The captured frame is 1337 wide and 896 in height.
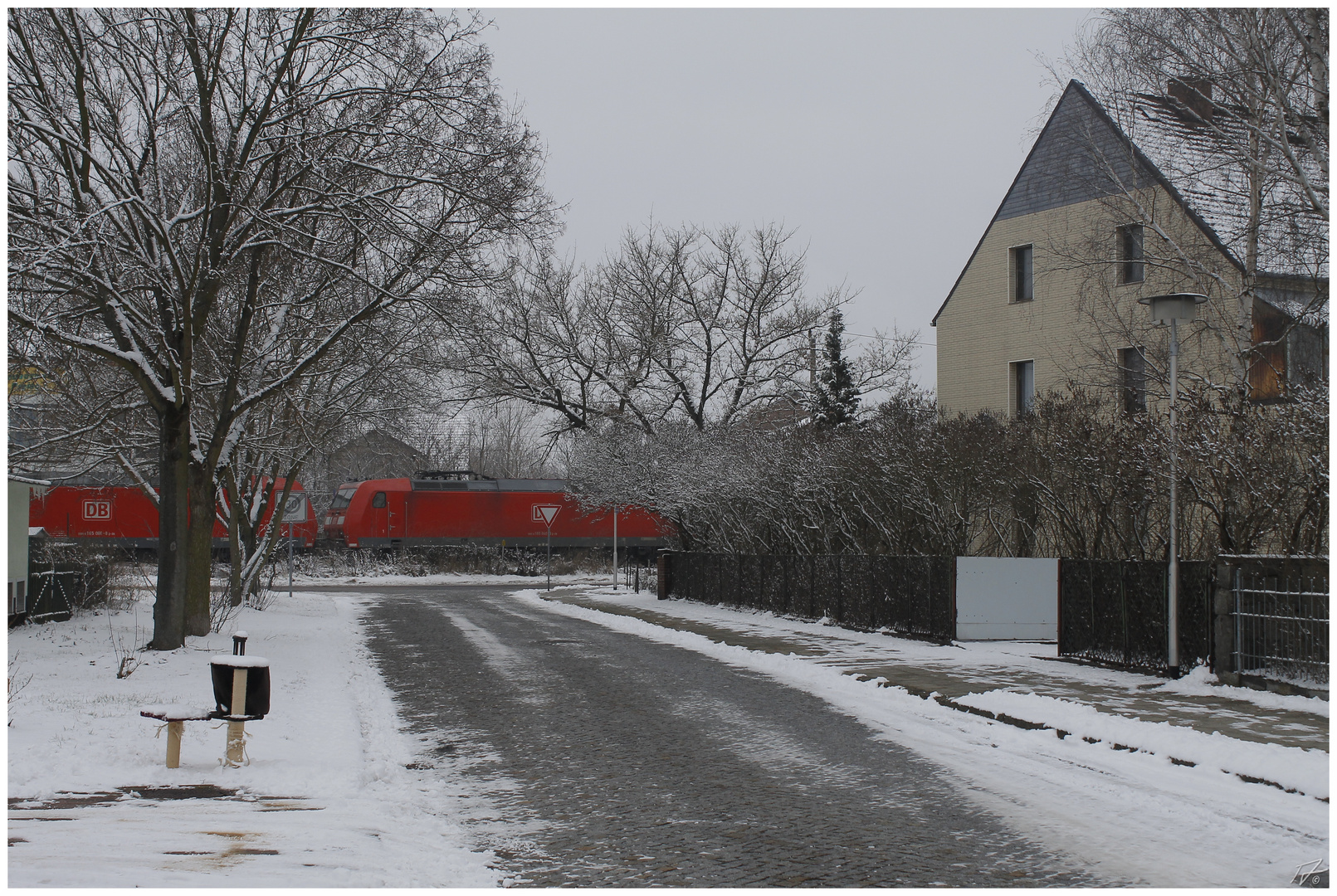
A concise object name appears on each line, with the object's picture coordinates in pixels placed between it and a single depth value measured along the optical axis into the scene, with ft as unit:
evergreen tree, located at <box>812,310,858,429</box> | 124.26
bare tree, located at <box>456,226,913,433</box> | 114.01
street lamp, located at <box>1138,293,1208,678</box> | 41.98
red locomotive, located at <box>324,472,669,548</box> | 154.20
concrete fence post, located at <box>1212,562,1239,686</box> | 40.14
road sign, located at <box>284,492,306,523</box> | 88.28
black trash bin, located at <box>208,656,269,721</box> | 27.55
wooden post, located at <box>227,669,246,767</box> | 27.43
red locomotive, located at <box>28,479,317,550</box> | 145.89
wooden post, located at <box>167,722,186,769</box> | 26.78
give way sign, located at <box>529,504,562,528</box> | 134.72
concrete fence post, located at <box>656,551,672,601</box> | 102.17
